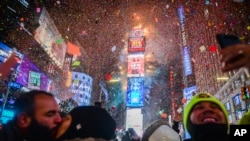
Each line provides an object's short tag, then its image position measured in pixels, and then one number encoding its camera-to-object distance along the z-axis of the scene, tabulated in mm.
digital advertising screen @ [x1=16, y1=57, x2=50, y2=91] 29789
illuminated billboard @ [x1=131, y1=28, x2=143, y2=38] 51656
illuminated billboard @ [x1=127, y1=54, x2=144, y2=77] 44978
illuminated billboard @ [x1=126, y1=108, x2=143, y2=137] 44791
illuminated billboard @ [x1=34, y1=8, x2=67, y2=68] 34838
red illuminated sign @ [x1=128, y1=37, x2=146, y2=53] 48094
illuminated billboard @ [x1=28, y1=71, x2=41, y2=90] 31802
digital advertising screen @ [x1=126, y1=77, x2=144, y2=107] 42531
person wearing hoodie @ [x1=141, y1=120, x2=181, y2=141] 2793
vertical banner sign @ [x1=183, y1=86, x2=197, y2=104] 59094
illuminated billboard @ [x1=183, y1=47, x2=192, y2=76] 63731
